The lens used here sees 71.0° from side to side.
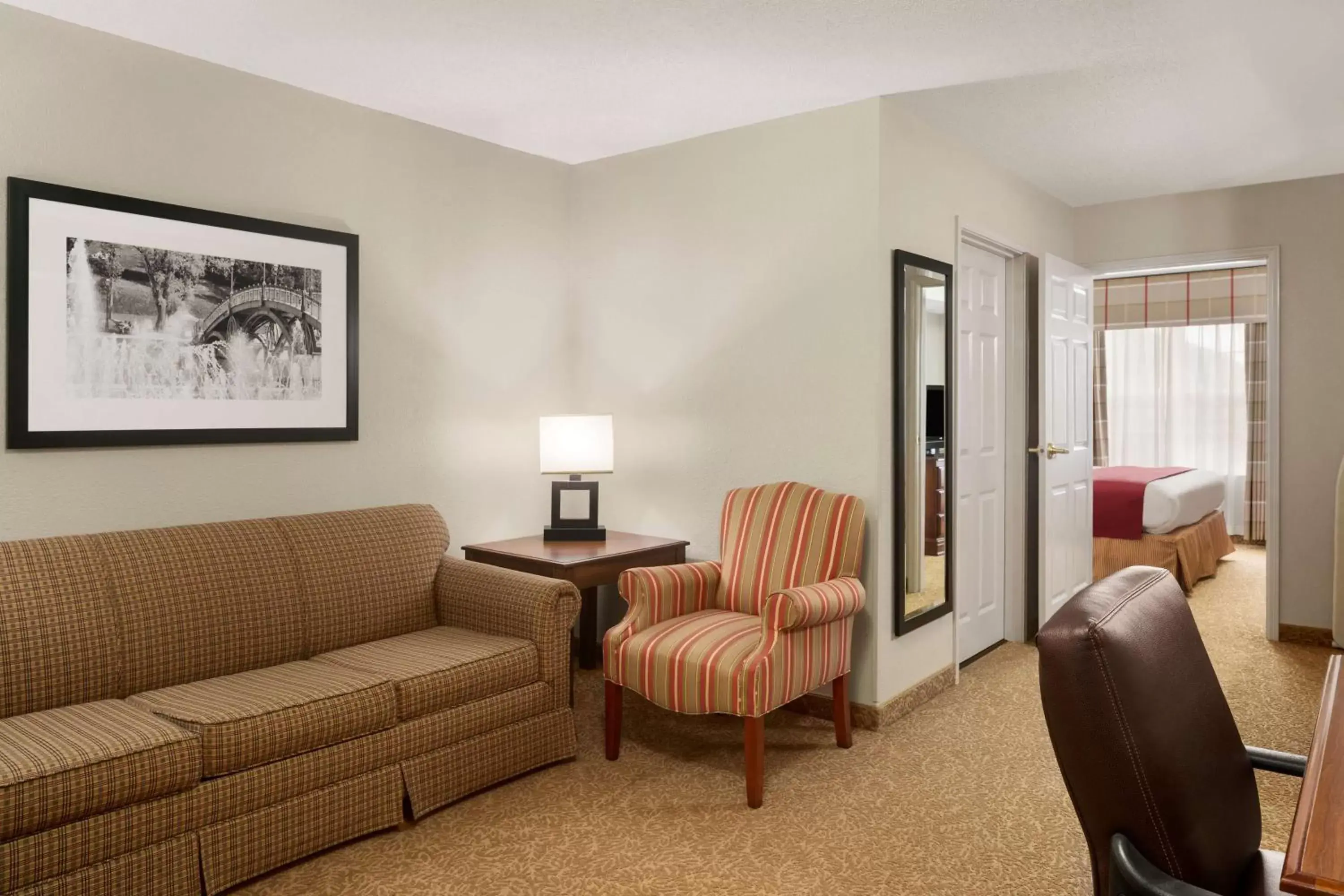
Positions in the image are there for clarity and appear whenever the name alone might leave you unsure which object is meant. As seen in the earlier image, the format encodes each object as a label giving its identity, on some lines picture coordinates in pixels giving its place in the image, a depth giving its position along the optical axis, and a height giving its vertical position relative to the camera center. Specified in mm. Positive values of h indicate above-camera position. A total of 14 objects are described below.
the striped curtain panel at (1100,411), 8398 +242
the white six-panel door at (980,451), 4184 -57
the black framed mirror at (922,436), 3590 +9
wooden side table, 3498 -455
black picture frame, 2693 +355
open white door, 4551 +32
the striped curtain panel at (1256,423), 7598 +122
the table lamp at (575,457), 3863 -71
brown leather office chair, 1188 -410
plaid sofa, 2119 -689
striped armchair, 2885 -621
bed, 5793 -557
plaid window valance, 6734 +1031
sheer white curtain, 7938 +333
